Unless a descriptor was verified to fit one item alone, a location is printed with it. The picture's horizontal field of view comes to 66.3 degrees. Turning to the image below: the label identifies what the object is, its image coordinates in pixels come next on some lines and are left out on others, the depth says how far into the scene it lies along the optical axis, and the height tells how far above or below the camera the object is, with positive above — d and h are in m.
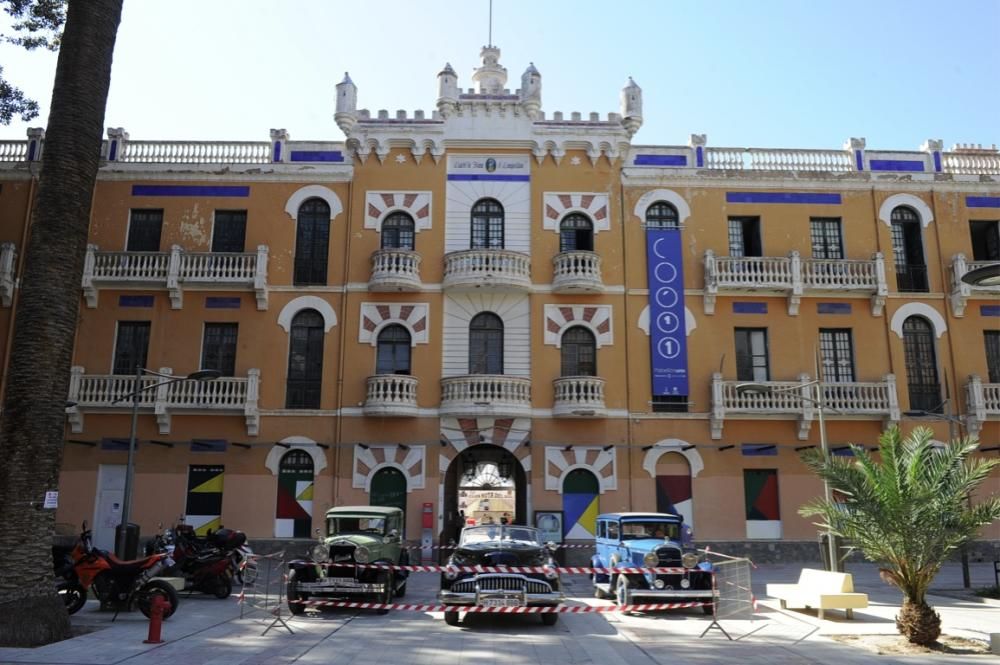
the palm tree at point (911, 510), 12.38 -0.24
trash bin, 19.31 -1.24
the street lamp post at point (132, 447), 19.33 +1.12
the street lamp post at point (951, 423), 18.84 +2.09
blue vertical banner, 25.12 +5.96
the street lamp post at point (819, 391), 18.00 +2.98
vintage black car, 13.22 -1.50
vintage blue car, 15.18 -1.33
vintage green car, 14.66 -1.57
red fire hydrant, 11.63 -1.97
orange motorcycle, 14.11 -1.62
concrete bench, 14.53 -1.90
